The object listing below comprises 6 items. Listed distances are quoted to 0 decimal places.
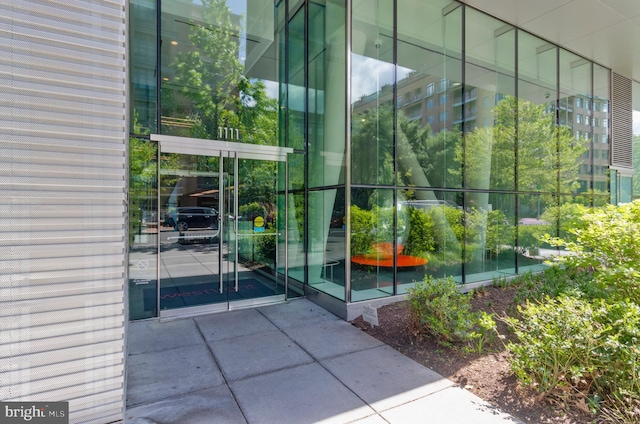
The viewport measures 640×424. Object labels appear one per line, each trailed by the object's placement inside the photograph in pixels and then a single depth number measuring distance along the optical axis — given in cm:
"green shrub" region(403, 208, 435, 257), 585
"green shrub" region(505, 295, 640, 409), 260
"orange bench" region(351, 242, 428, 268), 528
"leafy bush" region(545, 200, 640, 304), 334
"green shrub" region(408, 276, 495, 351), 382
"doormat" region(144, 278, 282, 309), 515
